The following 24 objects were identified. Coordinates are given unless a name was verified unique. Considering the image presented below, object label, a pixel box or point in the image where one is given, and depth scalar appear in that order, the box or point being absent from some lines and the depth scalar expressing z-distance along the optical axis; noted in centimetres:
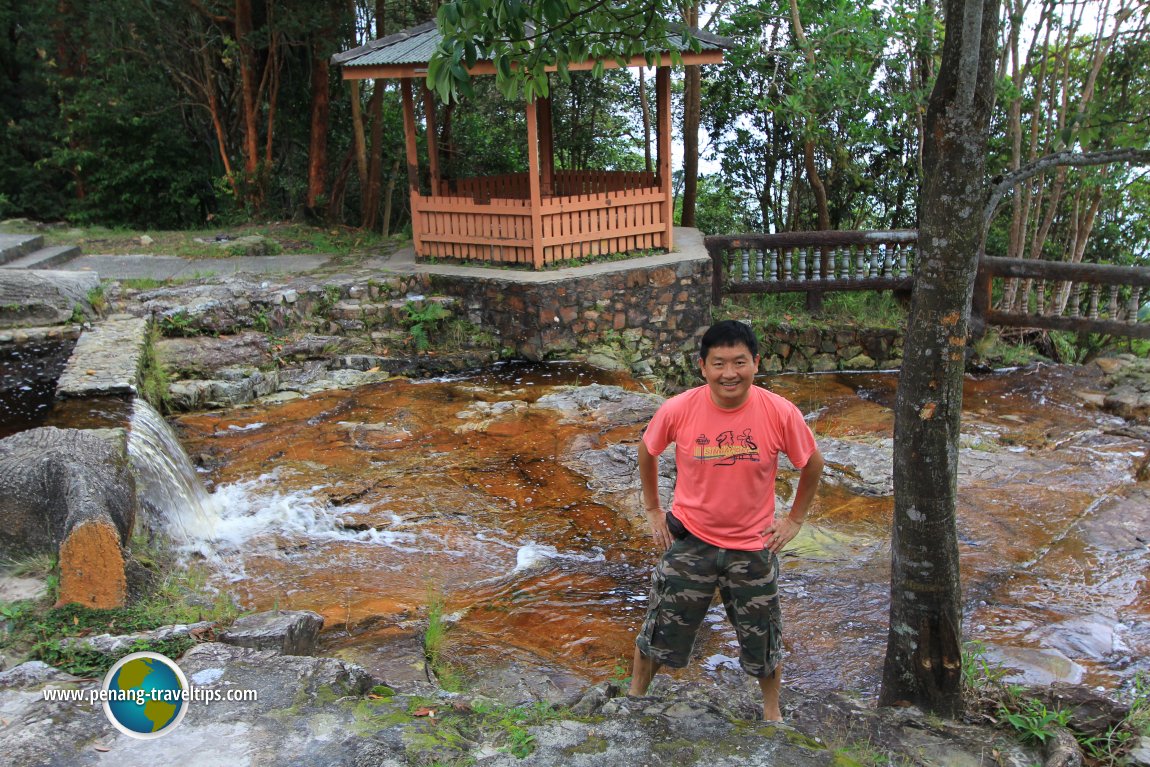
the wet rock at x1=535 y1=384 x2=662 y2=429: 723
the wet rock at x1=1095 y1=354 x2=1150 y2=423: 818
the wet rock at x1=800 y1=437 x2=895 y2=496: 601
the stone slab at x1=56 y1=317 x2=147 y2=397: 591
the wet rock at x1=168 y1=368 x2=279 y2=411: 734
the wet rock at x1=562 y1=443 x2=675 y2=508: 598
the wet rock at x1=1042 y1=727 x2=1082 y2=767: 283
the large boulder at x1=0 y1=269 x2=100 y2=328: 763
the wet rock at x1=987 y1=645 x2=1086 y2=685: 386
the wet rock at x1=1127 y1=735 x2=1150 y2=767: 294
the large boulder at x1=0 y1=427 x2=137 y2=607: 362
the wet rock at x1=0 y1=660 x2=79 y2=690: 296
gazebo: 936
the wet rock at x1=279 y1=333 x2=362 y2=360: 859
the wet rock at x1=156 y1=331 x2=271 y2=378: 779
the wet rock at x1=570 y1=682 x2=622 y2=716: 309
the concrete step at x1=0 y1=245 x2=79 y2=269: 978
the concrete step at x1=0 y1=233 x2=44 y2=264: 1001
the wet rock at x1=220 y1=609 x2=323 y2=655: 339
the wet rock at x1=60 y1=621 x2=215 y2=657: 318
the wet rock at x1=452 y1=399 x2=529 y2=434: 721
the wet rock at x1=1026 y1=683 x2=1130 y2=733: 318
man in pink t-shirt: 303
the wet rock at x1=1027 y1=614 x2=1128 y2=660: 414
